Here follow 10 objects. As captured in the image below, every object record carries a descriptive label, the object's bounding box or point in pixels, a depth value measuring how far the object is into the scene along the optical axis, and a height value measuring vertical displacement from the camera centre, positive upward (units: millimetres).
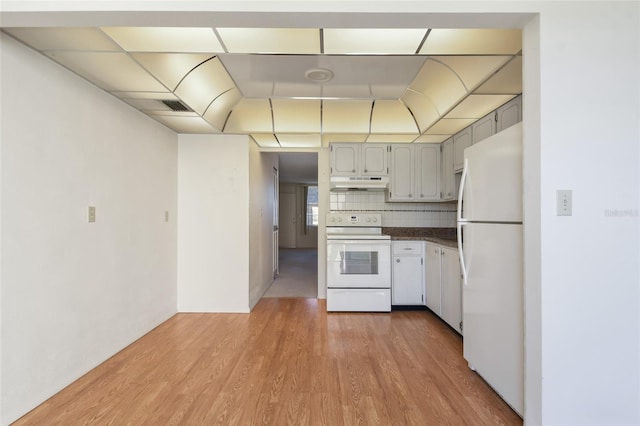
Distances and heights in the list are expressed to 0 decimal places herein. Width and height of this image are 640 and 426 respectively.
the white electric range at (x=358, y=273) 3748 -752
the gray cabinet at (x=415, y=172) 4129 +576
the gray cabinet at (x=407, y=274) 3830 -780
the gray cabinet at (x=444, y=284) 3010 -782
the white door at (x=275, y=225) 5973 -228
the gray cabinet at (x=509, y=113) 2497 +875
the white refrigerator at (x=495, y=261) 1764 -321
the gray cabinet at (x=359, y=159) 4129 +760
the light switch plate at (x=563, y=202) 1469 +56
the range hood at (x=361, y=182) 4070 +436
